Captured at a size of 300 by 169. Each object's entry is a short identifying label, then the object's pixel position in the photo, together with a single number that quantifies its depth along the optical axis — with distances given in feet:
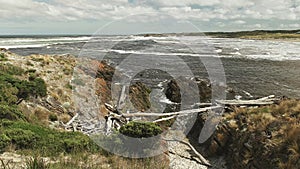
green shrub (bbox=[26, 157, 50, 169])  17.81
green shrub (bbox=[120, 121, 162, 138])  35.83
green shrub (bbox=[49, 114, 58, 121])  43.21
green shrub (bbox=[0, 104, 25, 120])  34.30
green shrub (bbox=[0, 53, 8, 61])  56.52
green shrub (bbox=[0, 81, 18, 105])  39.17
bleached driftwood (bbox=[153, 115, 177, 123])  50.50
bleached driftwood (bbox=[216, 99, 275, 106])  51.80
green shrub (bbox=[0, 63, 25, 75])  49.67
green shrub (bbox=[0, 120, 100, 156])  28.04
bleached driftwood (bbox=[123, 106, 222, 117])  51.63
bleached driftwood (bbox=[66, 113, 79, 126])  43.13
